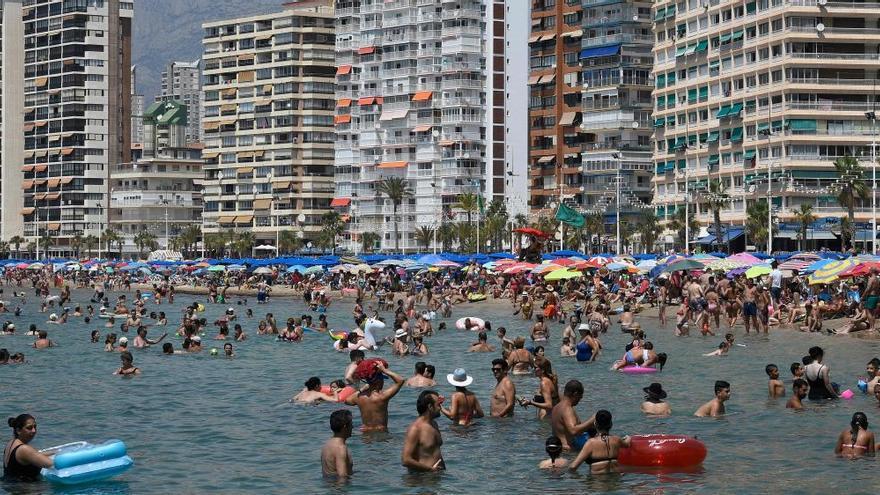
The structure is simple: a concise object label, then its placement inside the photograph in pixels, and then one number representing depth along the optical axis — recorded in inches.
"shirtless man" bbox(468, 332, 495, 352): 1625.2
